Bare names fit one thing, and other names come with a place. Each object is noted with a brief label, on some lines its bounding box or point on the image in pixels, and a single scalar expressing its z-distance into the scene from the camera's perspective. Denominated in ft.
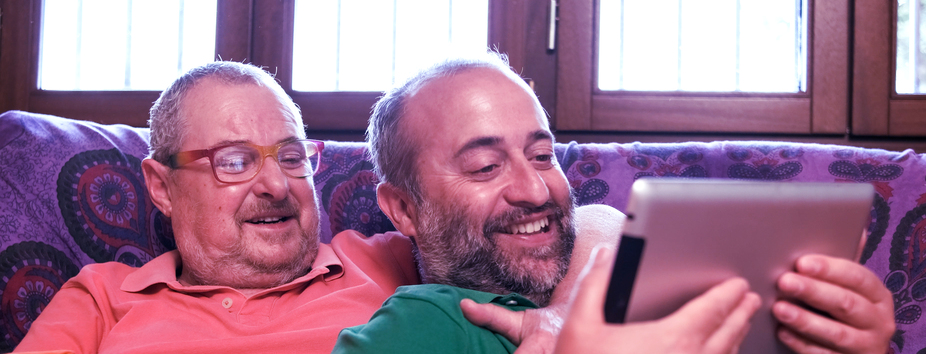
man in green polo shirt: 2.97
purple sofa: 4.42
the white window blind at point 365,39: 7.51
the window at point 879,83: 6.73
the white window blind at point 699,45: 7.23
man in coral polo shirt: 4.08
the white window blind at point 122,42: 7.64
